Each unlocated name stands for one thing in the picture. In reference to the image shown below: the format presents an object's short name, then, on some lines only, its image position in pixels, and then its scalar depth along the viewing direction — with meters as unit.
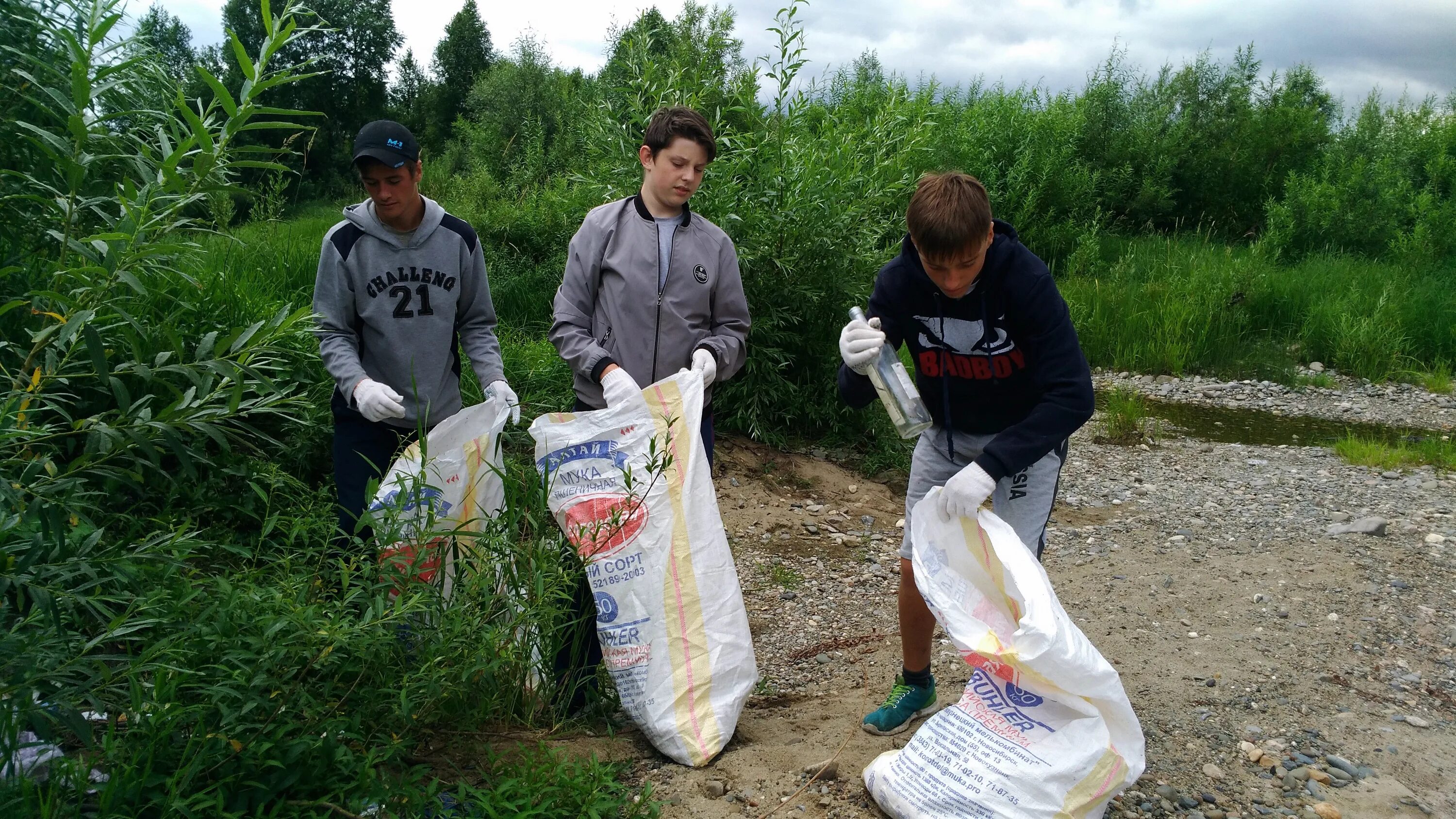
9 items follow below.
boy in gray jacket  2.71
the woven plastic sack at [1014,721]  2.00
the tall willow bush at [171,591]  1.56
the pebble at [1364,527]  4.86
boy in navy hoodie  2.24
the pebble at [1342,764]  2.55
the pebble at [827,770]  2.37
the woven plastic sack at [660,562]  2.42
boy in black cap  2.63
